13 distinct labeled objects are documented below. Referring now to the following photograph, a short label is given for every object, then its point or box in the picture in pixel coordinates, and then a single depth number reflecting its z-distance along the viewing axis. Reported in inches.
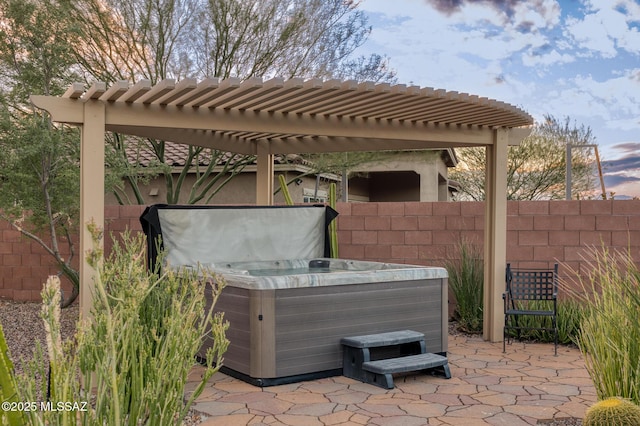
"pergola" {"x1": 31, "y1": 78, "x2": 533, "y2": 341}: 212.8
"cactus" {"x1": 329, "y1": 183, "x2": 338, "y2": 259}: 355.9
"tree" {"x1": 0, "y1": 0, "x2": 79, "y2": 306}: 304.0
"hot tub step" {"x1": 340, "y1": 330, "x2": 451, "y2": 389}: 215.5
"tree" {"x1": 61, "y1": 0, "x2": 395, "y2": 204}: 436.1
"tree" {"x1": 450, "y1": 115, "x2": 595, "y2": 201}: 904.9
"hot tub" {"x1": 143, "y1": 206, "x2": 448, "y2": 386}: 216.2
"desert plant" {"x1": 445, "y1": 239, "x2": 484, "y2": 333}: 311.9
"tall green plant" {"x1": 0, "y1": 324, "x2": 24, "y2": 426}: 83.4
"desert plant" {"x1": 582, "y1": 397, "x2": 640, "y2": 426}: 130.3
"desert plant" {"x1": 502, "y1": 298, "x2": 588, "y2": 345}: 282.5
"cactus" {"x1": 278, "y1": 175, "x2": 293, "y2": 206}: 366.7
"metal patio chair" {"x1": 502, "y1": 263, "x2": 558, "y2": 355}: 268.5
